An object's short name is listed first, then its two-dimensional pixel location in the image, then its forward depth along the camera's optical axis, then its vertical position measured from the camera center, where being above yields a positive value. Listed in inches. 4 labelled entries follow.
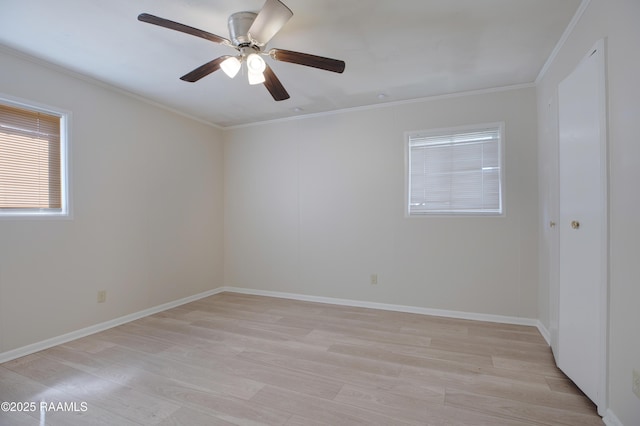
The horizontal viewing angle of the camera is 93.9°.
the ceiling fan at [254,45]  67.6 +42.6
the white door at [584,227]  67.4 -4.4
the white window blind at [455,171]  131.2 +17.8
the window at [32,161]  98.7 +17.8
